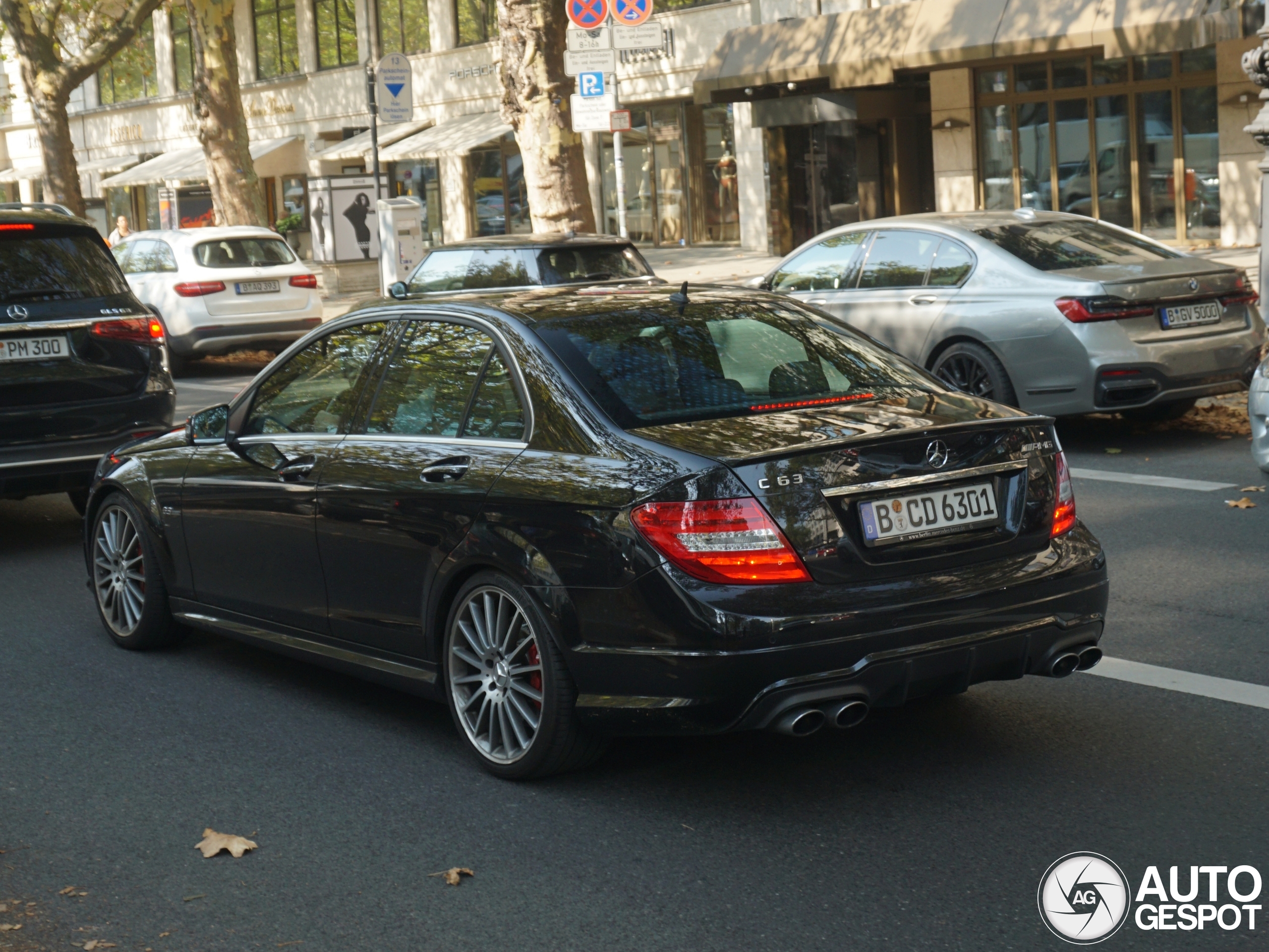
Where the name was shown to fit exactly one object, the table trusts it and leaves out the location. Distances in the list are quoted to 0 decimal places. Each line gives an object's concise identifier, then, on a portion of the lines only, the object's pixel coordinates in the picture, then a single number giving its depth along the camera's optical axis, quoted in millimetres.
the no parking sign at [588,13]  16109
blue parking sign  16656
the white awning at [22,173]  57781
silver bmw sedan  10273
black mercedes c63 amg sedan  4250
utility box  22594
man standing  29922
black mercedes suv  8570
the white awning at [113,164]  52375
